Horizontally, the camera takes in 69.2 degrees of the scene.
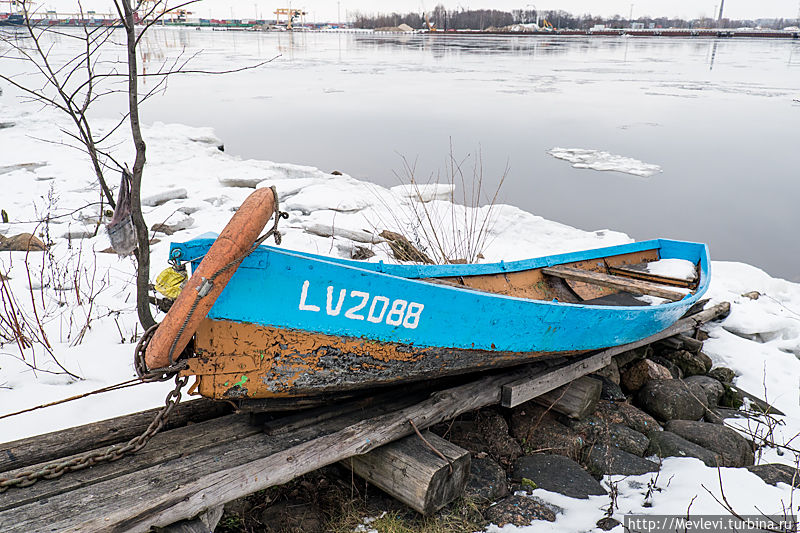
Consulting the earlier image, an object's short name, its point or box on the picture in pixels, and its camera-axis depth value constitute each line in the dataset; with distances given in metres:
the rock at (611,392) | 4.24
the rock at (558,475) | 3.16
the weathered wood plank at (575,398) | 3.80
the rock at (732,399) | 4.59
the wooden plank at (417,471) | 2.73
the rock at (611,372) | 4.42
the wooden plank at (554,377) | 3.49
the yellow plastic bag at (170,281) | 2.64
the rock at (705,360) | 5.03
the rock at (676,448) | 3.52
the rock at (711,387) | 4.52
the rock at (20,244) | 5.87
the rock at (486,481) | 3.05
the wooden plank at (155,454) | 2.31
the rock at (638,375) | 4.54
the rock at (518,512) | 2.86
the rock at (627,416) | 3.92
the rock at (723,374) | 4.87
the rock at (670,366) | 4.88
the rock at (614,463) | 3.40
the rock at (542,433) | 3.58
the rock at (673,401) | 4.21
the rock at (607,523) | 2.83
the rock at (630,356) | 4.54
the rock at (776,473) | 3.29
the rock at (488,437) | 3.50
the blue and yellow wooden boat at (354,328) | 2.60
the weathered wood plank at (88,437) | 2.58
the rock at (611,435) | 3.64
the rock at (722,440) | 3.59
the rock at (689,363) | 4.94
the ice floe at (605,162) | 11.80
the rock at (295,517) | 2.73
